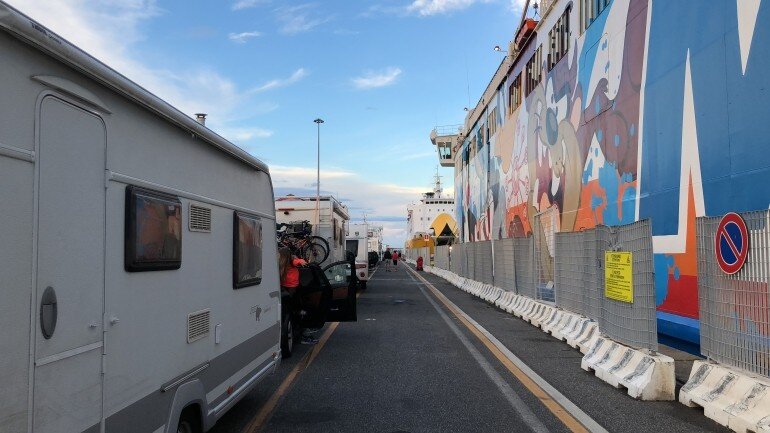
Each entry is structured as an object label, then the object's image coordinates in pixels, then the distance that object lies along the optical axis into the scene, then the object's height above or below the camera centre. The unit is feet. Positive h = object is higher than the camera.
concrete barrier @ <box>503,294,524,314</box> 53.16 -5.18
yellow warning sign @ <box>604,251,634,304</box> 26.07 -1.42
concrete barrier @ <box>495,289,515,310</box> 56.90 -5.21
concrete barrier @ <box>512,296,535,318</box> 48.29 -5.06
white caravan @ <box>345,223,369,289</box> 78.87 +0.44
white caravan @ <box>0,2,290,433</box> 8.32 -0.01
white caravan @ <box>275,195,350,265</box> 51.80 +3.22
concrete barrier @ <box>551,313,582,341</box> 35.76 -4.99
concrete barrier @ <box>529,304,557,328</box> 41.75 -5.07
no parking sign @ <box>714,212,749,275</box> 19.34 +0.05
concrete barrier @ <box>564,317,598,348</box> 32.76 -4.88
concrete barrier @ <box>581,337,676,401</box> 22.04 -5.06
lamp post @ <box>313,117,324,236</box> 52.41 +3.25
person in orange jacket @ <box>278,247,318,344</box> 31.37 -1.36
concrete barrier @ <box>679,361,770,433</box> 17.06 -4.85
